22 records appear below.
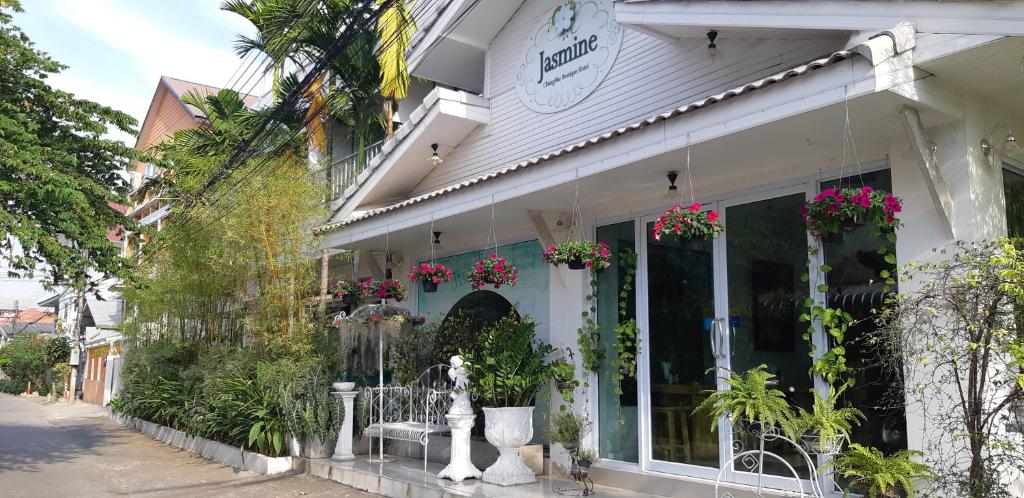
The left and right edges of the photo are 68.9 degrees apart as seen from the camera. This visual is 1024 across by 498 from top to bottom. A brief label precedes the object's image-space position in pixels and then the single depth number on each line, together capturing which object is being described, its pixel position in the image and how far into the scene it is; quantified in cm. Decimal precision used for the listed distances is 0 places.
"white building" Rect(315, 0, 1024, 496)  514
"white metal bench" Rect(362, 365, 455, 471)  873
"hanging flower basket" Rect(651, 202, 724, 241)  576
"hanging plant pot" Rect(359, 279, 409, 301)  986
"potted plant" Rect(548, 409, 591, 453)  755
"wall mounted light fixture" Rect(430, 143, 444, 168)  1095
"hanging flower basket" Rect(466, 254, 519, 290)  779
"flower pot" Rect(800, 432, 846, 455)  516
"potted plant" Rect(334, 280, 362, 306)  1027
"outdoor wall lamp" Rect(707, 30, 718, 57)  748
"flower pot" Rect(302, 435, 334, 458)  973
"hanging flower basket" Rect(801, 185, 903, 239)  486
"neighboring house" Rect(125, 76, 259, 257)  2697
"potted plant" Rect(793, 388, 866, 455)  511
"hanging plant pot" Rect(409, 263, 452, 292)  869
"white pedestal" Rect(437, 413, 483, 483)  793
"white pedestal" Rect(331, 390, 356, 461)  958
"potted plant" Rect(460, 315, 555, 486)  768
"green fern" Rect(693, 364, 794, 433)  513
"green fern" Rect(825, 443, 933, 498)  459
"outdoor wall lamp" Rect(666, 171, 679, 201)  690
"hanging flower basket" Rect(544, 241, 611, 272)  700
